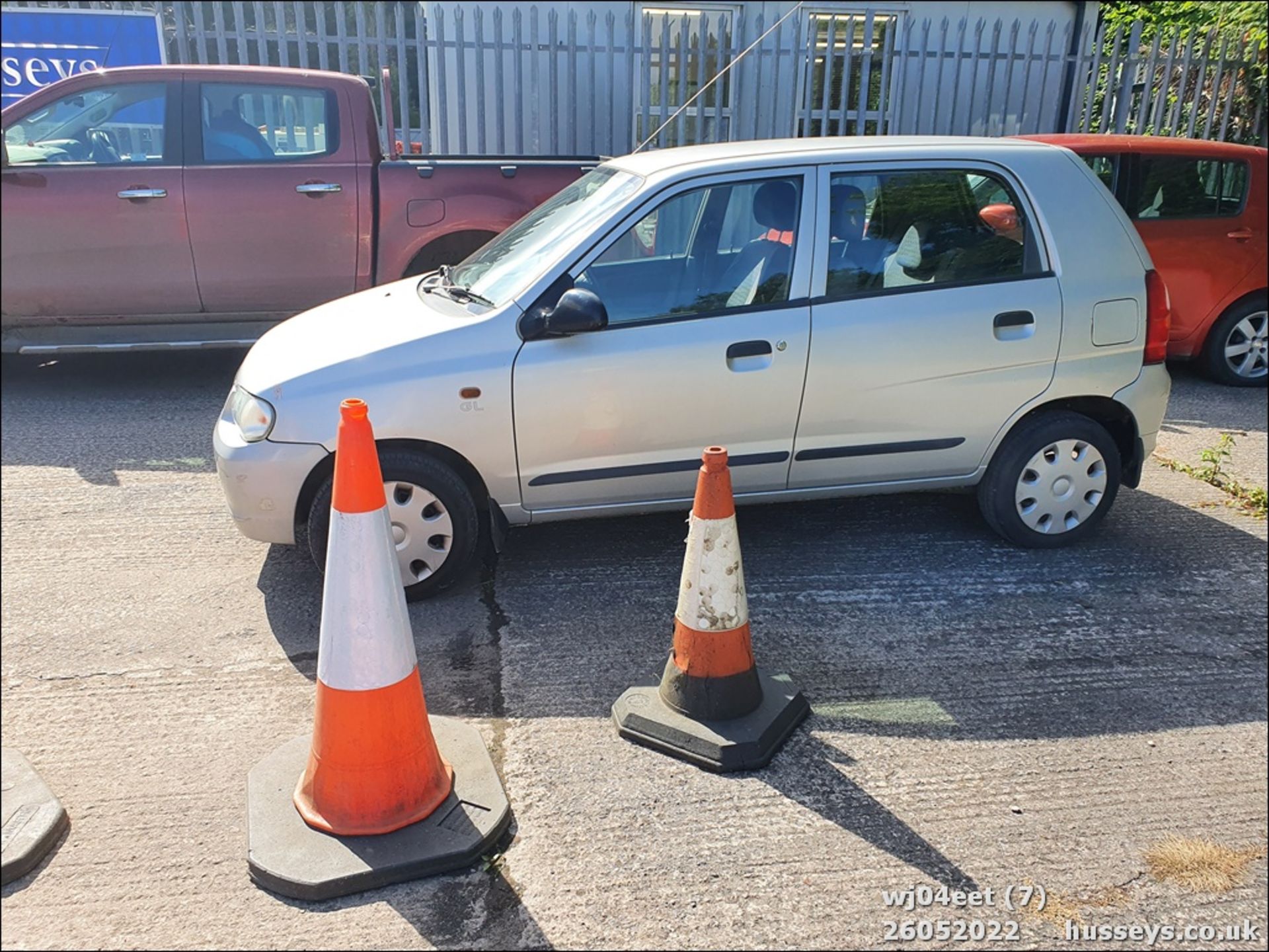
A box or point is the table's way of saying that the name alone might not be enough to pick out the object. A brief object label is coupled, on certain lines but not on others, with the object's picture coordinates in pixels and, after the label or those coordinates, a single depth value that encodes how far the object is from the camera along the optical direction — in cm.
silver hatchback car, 394
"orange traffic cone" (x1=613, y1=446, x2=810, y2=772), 316
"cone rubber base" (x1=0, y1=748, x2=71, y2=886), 263
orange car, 739
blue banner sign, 1045
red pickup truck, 662
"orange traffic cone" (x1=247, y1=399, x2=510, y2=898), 267
